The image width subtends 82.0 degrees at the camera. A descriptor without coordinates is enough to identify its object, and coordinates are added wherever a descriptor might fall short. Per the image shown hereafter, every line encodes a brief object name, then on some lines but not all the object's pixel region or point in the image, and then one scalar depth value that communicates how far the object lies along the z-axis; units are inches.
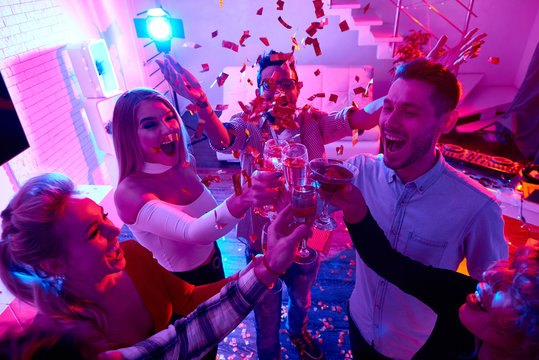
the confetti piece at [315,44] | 65.0
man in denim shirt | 48.2
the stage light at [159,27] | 174.6
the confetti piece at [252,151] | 74.7
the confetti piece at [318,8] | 59.7
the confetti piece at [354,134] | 79.5
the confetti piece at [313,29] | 65.6
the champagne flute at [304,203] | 43.7
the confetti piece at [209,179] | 61.9
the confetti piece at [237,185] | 51.4
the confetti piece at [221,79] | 68.9
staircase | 164.4
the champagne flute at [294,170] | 51.3
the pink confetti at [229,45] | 66.9
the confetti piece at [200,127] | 59.1
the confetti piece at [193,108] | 61.5
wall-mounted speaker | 138.6
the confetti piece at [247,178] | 52.5
